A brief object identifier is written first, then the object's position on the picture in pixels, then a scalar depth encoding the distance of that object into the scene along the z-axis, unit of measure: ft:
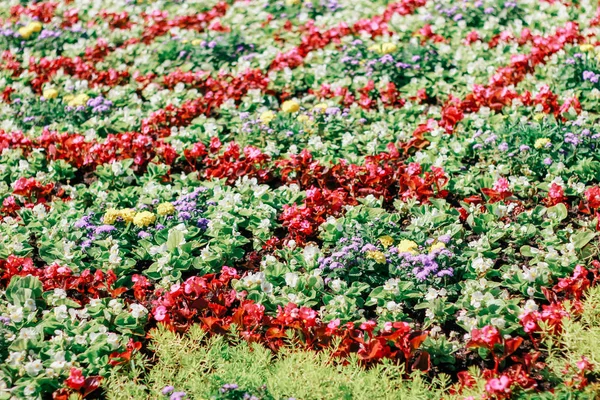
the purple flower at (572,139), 15.34
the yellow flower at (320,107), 18.11
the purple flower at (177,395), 10.05
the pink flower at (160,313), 12.05
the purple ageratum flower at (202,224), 14.37
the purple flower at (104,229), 13.99
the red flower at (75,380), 10.79
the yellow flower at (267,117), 17.95
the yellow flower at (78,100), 19.77
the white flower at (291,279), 12.66
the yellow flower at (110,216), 14.46
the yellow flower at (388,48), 20.95
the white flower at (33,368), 10.95
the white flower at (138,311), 12.14
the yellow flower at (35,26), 25.11
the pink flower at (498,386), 10.14
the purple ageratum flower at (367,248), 12.99
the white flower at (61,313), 12.09
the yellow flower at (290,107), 18.76
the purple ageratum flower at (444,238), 13.09
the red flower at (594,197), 14.06
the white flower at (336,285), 12.41
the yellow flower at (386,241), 13.46
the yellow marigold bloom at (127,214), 14.49
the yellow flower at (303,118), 17.94
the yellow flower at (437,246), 13.03
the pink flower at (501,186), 14.58
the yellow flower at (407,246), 13.17
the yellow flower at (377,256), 12.87
